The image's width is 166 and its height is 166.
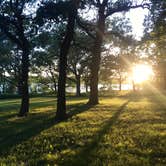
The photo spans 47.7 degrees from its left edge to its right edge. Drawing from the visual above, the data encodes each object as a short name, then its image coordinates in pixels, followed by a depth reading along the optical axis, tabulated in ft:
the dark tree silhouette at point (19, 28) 31.80
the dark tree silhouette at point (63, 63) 27.52
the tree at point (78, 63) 101.73
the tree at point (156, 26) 32.43
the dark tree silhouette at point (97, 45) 46.84
